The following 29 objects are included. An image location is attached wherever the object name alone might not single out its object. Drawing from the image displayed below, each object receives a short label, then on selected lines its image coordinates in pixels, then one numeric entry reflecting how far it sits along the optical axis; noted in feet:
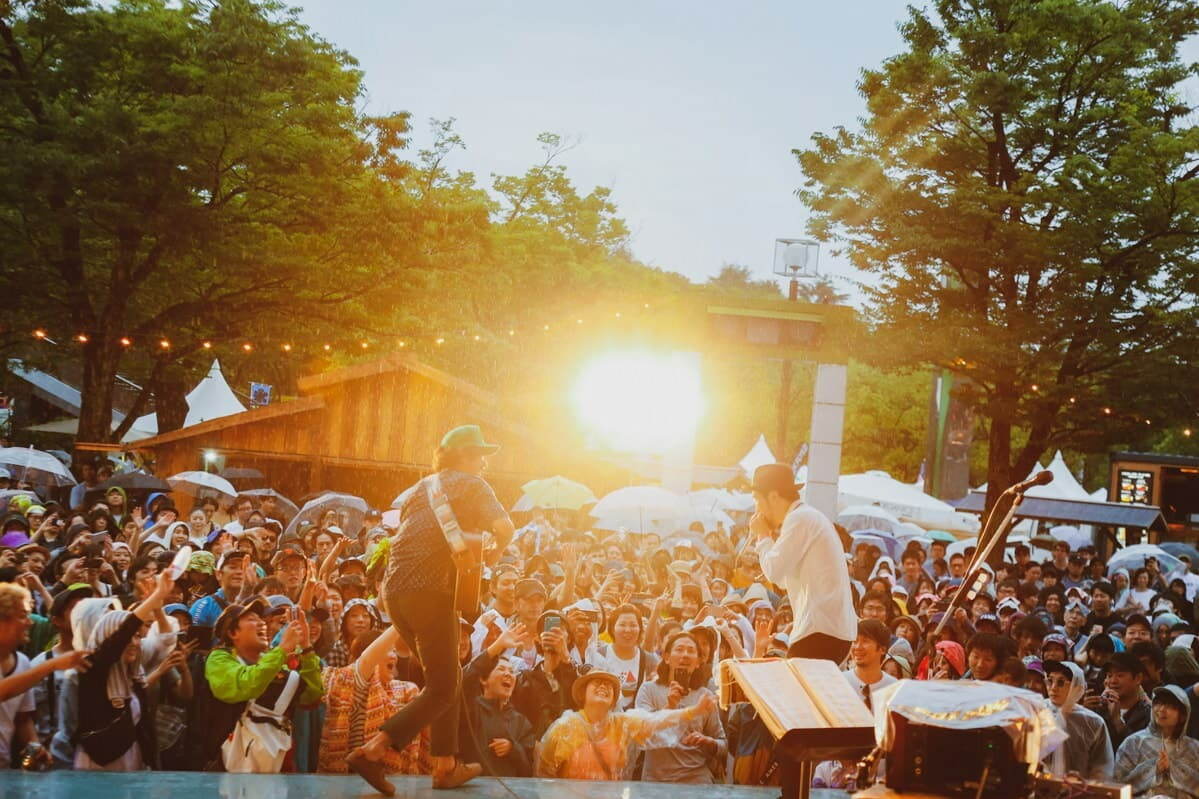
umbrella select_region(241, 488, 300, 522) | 67.02
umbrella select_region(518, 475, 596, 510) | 62.44
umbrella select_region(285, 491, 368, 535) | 59.57
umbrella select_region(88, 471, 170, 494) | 63.67
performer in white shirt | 19.38
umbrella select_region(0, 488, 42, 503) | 52.21
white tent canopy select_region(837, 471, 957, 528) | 81.35
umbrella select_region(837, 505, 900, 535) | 75.20
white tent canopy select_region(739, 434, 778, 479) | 106.73
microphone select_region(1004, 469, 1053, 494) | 17.79
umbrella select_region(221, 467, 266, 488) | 84.12
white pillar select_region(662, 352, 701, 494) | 79.15
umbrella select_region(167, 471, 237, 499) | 64.85
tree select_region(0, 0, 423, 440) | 71.41
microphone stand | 17.37
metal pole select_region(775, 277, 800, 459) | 144.97
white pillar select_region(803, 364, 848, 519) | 63.36
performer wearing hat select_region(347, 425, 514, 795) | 18.42
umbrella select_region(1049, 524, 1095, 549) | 87.98
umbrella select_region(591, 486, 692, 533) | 59.60
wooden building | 88.69
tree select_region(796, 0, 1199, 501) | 67.87
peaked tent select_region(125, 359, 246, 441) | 112.98
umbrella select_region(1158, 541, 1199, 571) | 74.38
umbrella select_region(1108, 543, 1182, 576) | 60.34
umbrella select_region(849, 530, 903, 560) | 60.35
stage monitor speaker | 13.74
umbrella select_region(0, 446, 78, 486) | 61.93
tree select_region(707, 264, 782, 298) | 356.63
